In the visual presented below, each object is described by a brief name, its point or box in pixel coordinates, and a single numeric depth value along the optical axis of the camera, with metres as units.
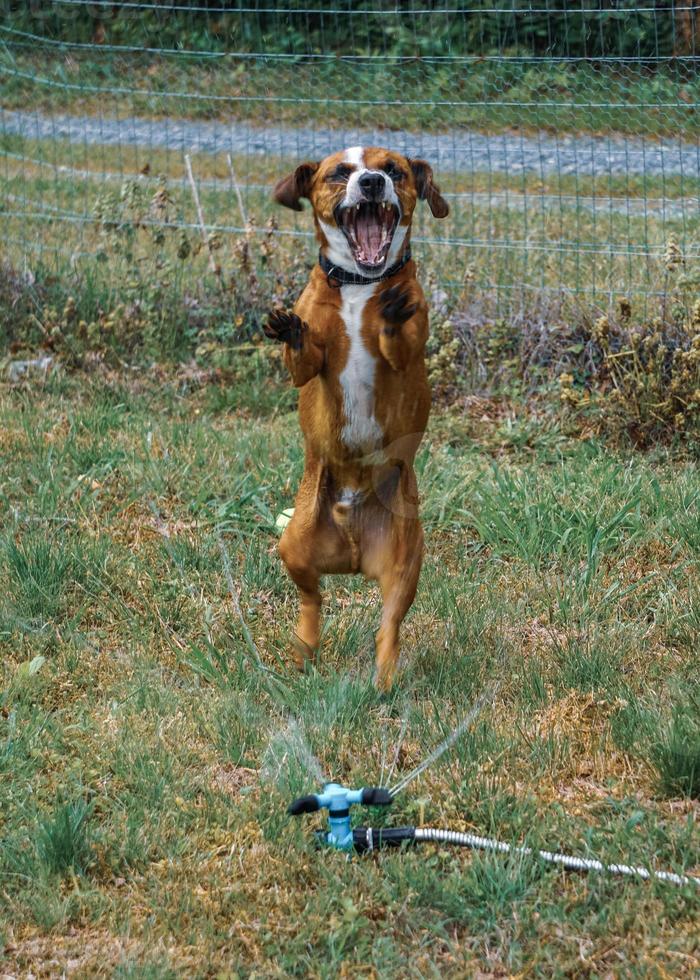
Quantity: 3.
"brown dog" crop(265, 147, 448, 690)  6.37
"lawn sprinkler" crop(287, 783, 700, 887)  5.53
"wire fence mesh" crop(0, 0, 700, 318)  12.87
